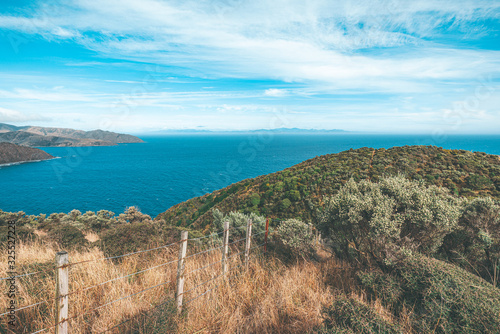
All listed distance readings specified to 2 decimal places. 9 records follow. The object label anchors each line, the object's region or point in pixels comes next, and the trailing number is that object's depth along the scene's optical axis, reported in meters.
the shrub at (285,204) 23.33
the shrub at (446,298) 3.46
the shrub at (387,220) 5.93
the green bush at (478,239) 5.89
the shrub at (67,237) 9.30
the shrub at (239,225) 10.00
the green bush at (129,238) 8.83
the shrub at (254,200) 25.17
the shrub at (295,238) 7.86
